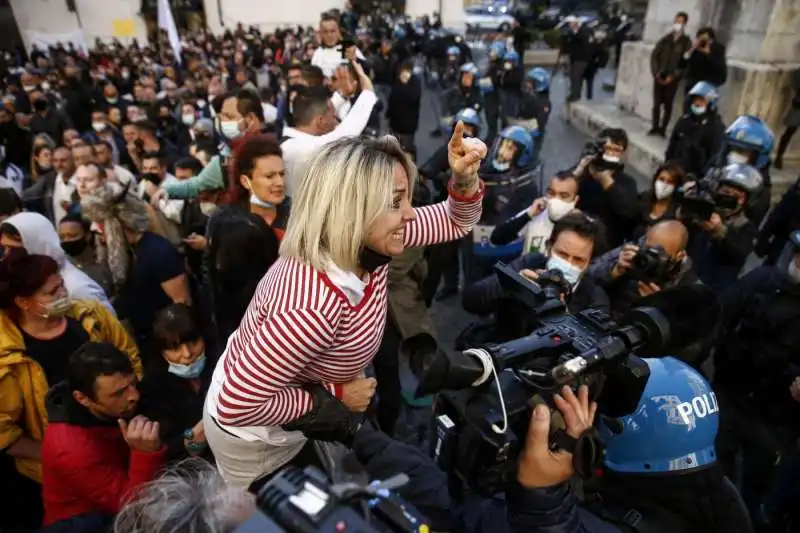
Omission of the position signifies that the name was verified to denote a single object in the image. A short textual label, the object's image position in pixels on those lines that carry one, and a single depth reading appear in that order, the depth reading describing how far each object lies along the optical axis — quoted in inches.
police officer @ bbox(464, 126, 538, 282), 155.2
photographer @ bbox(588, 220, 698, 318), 99.2
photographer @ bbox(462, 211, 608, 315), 106.7
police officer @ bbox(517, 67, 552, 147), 262.4
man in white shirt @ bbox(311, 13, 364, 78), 220.1
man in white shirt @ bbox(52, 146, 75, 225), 171.9
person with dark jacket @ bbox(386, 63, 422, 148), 301.0
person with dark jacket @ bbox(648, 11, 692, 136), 281.9
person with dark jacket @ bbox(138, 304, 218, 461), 81.1
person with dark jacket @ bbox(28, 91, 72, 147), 268.2
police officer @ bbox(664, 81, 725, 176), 210.1
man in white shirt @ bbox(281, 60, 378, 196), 115.7
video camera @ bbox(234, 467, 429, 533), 31.8
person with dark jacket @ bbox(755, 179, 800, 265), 148.9
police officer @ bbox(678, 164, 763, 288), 127.1
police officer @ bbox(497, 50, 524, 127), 344.8
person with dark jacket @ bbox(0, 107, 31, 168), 277.7
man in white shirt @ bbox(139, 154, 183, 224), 166.0
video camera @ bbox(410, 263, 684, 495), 46.8
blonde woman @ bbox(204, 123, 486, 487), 54.7
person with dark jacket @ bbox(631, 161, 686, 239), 143.5
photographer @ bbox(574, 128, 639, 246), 155.5
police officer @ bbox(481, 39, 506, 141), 347.6
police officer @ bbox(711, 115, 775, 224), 159.5
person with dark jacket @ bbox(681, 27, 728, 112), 253.4
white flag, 390.6
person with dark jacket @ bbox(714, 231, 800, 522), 94.8
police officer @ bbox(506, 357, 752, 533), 59.7
